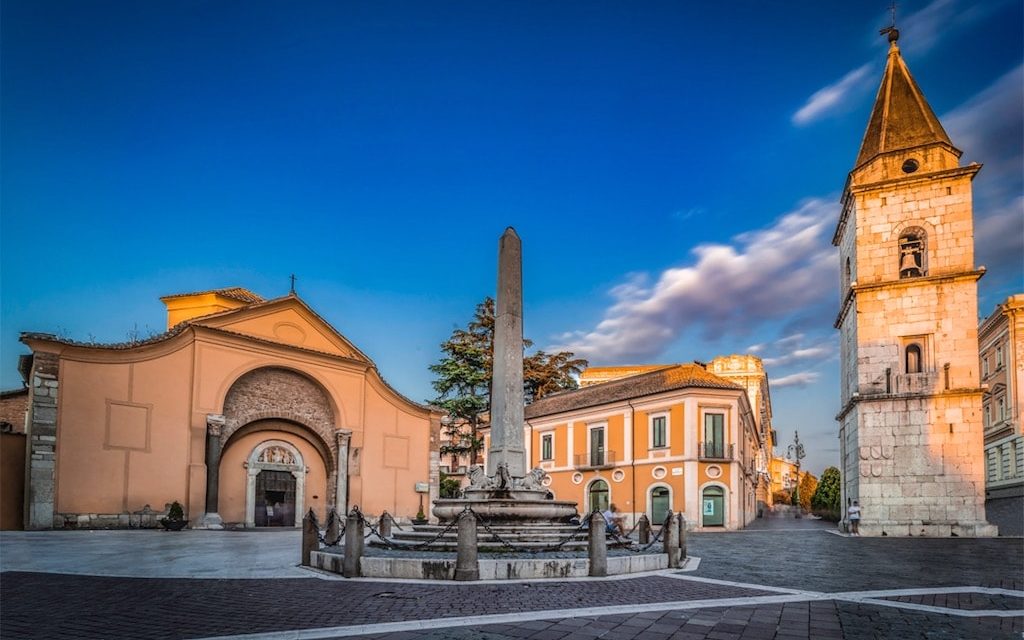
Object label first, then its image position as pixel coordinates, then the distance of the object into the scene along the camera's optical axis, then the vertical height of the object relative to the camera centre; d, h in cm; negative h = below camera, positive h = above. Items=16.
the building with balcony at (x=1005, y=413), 3311 +5
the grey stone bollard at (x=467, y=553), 983 -202
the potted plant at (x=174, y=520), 2288 -366
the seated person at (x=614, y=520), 1726 -302
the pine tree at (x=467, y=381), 4622 +190
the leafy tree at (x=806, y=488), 9419 -1089
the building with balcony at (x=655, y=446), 3275 -180
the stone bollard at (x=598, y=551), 1043 -208
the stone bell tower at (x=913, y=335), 2442 +284
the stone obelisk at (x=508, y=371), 1330 +76
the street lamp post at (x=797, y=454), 7931 -484
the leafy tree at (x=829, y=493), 5384 -649
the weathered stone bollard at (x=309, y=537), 1204 -225
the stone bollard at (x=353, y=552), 1030 -210
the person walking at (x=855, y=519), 2515 -379
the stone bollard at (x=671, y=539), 1217 -224
